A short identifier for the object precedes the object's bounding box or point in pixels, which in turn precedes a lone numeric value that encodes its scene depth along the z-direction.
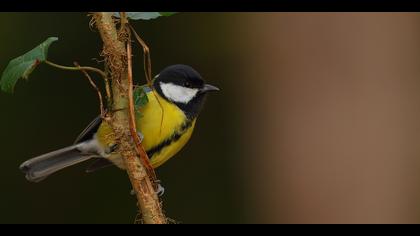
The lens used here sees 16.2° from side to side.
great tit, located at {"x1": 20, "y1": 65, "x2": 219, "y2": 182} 6.13
